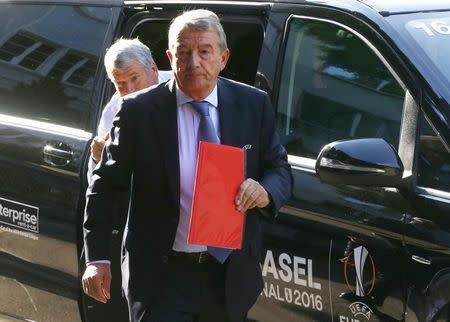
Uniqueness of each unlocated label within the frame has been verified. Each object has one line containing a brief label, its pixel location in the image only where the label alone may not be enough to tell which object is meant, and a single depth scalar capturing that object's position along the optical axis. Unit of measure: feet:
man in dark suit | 11.04
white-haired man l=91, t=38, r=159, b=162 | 14.10
